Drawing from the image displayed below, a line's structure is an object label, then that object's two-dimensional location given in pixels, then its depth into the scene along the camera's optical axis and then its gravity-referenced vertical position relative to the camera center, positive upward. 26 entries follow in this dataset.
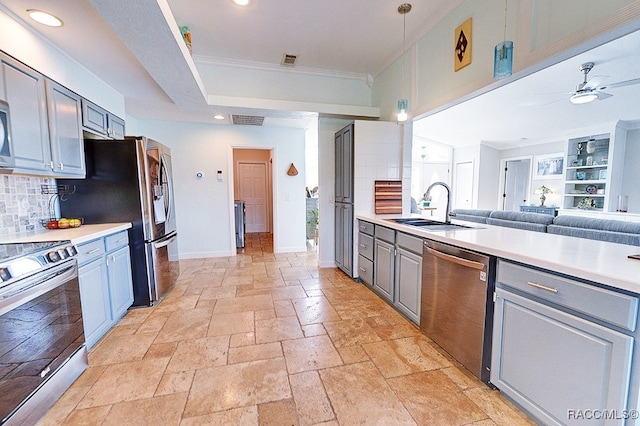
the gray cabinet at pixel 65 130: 2.18 +0.50
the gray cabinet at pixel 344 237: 3.71 -0.68
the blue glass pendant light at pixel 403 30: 2.41 +1.60
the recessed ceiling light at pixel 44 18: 1.92 +1.24
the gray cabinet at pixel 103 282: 2.02 -0.78
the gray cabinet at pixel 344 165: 3.57 +0.34
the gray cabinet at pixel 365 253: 3.25 -0.79
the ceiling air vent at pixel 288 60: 3.27 +1.59
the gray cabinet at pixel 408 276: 2.34 -0.78
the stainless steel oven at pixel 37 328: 1.33 -0.78
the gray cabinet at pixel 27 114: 1.81 +0.54
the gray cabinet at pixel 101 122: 2.66 +0.74
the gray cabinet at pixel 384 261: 2.77 -0.77
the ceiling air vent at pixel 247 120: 4.27 +1.14
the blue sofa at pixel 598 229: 2.59 -0.41
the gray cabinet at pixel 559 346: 1.07 -0.72
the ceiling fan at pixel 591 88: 3.22 +1.23
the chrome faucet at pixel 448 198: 2.55 -0.08
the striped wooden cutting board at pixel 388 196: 3.56 -0.09
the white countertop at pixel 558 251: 1.09 -0.33
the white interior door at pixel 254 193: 7.46 -0.10
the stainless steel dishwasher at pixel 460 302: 1.66 -0.77
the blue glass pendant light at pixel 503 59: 1.70 +0.82
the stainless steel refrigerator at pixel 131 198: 2.67 -0.09
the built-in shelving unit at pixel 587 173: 5.45 +0.35
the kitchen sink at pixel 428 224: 2.46 -0.34
